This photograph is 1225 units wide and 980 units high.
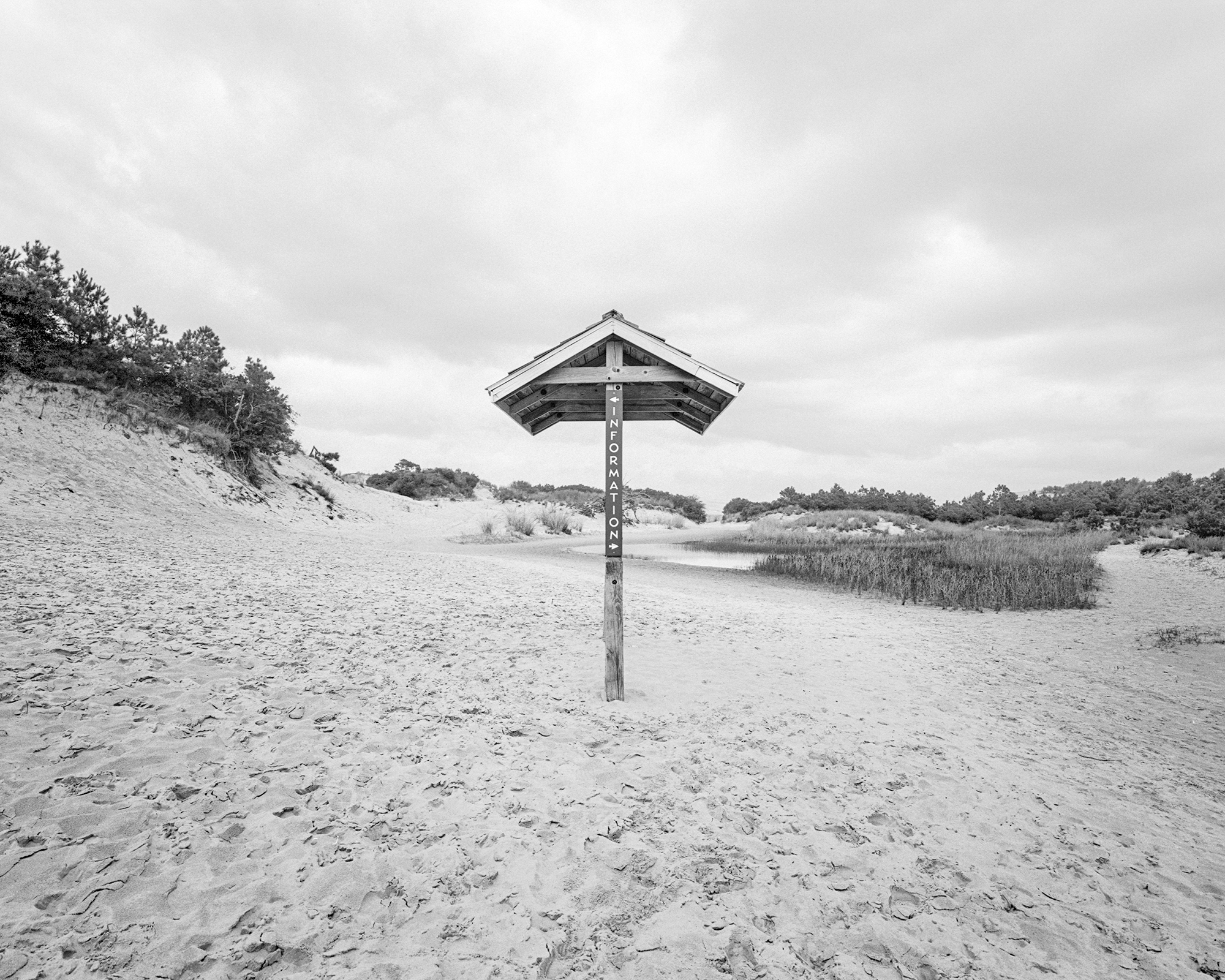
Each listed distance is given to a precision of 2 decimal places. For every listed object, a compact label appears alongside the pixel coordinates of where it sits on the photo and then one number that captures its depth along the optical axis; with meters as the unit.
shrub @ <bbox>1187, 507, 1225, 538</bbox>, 22.33
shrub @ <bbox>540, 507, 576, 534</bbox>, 33.28
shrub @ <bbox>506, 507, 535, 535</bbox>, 30.05
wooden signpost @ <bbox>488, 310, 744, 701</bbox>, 6.34
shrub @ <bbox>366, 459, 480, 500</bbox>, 43.22
